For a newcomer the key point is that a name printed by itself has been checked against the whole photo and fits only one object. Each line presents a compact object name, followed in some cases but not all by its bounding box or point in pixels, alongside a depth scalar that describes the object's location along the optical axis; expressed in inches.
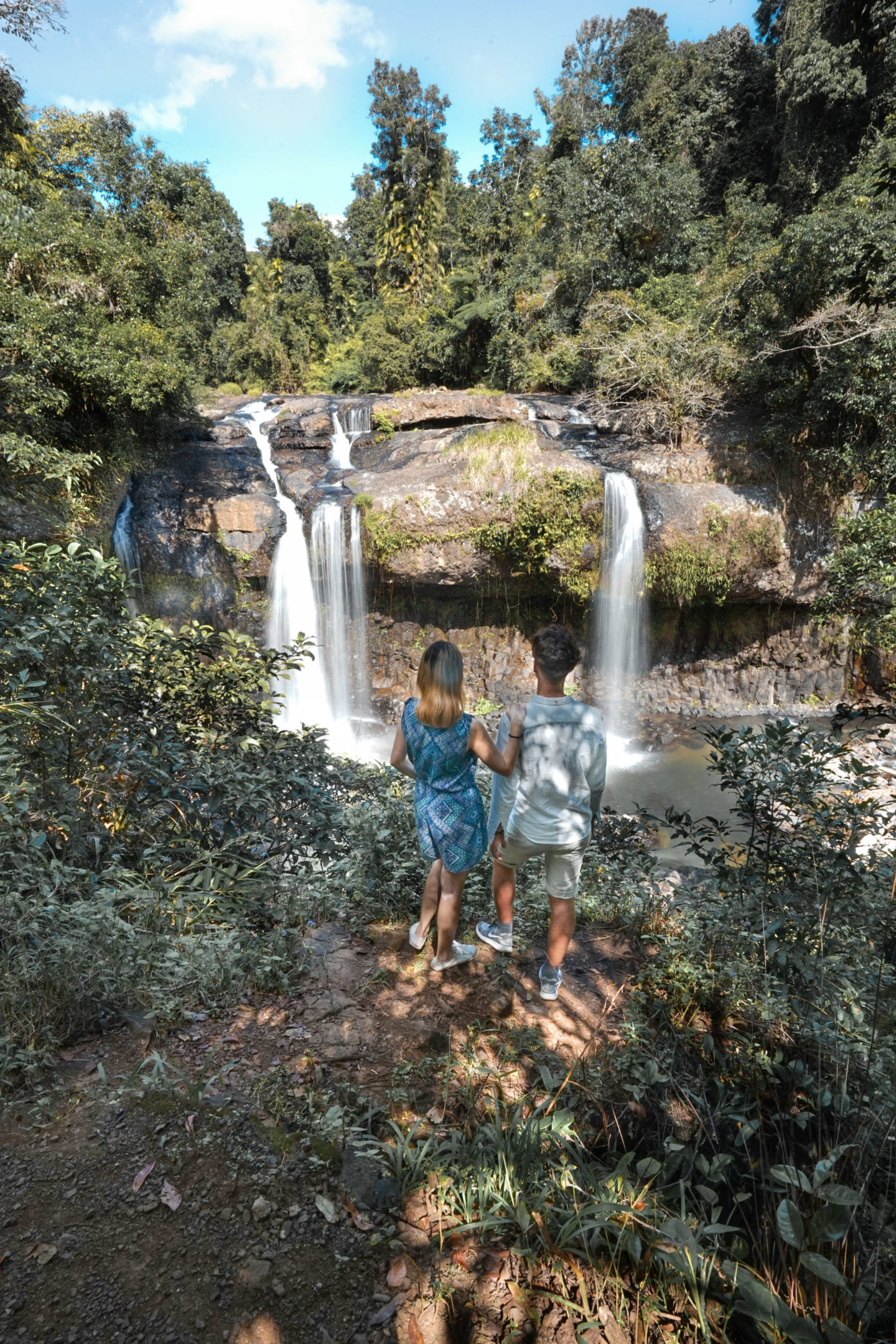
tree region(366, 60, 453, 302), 956.0
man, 103.3
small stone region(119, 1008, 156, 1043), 98.9
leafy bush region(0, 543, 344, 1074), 100.2
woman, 105.0
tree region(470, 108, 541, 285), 864.9
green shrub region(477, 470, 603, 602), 442.9
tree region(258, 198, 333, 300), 1064.8
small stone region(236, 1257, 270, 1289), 64.0
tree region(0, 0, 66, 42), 352.5
